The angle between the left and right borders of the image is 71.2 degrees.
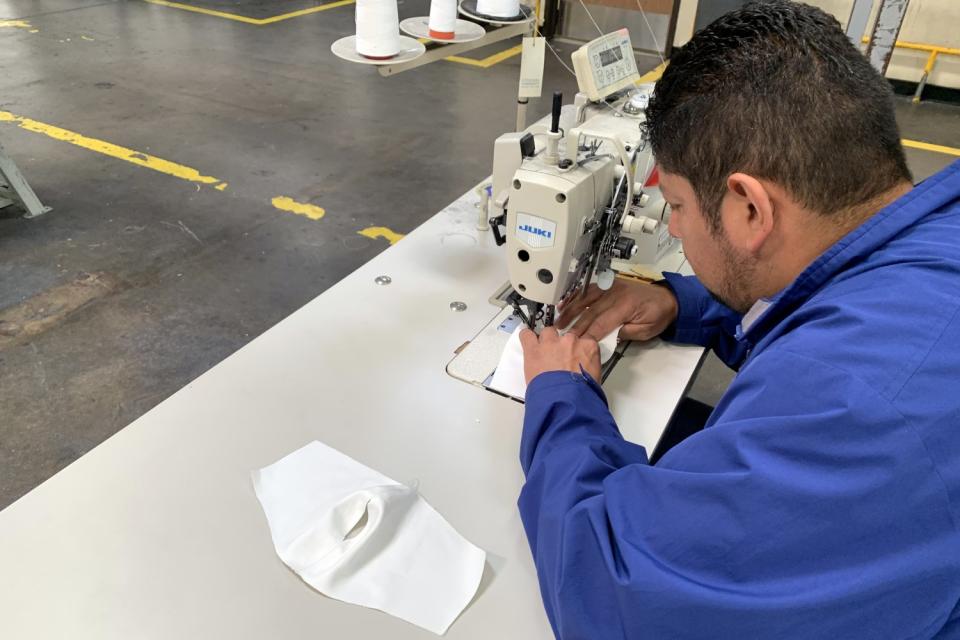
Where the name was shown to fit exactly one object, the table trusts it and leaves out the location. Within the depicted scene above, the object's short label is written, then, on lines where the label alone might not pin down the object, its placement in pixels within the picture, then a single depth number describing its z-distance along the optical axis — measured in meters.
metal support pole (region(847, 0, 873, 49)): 1.70
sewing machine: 1.20
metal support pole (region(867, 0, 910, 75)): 1.71
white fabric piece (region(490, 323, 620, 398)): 1.29
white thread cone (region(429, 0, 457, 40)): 1.45
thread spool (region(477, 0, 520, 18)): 1.58
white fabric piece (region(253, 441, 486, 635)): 0.94
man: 0.64
